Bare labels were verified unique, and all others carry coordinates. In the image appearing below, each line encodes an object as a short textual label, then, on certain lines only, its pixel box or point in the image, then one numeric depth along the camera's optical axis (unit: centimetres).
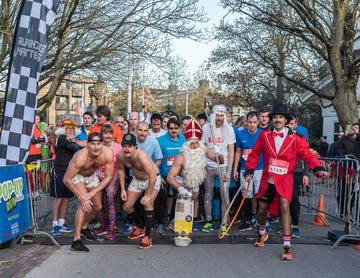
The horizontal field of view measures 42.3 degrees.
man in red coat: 607
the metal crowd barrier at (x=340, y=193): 675
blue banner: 591
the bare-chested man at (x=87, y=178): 624
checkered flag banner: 640
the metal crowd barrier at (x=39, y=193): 666
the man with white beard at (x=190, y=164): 689
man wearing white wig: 759
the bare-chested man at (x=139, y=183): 648
